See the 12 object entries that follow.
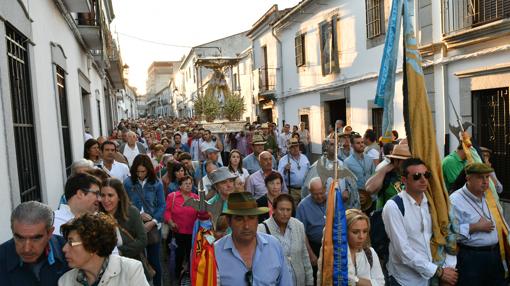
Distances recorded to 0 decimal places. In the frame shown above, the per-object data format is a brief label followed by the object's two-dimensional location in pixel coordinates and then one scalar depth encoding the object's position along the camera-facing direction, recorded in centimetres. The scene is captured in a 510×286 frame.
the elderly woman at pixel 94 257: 236
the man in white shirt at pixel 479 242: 399
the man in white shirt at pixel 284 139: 1309
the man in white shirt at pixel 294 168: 685
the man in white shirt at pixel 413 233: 352
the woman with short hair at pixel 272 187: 494
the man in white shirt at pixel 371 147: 683
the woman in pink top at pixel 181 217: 550
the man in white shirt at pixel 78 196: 323
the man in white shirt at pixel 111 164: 608
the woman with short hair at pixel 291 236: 379
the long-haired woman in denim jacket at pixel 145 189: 538
